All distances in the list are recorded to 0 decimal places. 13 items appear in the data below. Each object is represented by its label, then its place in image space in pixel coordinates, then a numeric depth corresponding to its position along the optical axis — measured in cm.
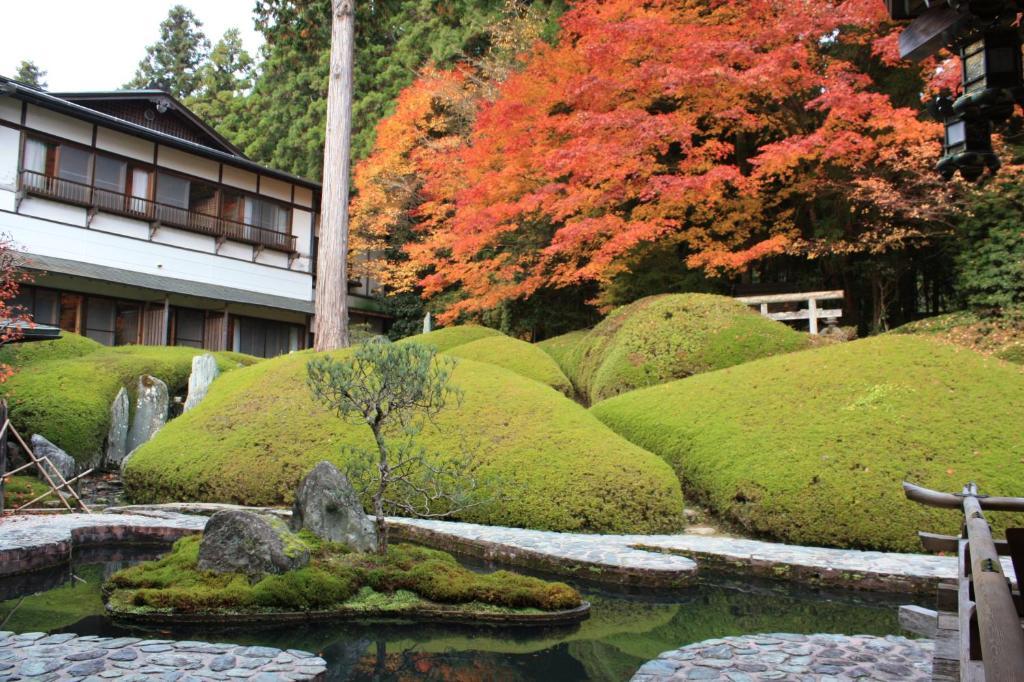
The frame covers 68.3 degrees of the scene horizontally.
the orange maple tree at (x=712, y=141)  1367
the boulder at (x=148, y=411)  1440
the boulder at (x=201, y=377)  1474
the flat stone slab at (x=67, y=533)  739
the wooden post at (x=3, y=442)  969
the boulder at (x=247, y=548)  646
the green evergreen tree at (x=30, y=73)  4456
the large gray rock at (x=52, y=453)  1193
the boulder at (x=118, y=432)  1398
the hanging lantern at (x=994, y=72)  533
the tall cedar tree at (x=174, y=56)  4212
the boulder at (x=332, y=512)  739
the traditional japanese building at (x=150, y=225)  1903
